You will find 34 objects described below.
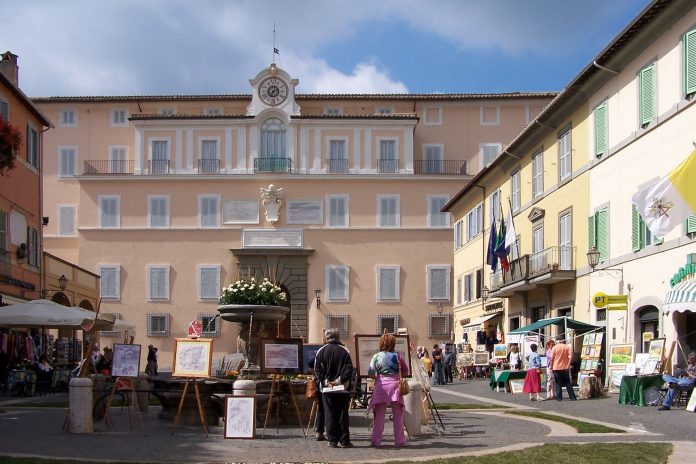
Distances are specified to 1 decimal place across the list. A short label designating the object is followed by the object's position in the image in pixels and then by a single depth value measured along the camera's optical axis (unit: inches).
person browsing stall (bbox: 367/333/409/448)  514.6
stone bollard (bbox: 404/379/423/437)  566.9
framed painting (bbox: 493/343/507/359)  1284.4
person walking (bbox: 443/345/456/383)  1391.5
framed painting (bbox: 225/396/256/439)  542.3
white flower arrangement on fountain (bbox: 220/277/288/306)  786.2
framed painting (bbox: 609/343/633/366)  951.0
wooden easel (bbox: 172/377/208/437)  569.6
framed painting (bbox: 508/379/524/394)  1048.8
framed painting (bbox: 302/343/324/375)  796.6
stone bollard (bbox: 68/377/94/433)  562.9
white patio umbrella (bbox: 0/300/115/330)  928.3
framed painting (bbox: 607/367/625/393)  955.3
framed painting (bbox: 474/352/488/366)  1505.3
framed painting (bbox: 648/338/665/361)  837.7
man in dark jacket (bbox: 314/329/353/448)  512.7
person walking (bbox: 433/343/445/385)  1326.3
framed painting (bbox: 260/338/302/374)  614.5
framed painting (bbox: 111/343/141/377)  655.1
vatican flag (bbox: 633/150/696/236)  628.1
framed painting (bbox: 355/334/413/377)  615.2
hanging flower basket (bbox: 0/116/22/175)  734.5
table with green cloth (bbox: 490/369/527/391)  1051.9
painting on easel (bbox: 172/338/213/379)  583.8
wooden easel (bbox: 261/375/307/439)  579.0
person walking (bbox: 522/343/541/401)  924.0
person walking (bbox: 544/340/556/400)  932.6
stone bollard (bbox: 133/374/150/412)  743.7
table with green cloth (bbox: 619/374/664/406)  794.8
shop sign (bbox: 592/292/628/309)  996.6
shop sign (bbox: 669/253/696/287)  828.6
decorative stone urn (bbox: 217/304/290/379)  775.1
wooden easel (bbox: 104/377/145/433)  600.9
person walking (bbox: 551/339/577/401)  893.8
